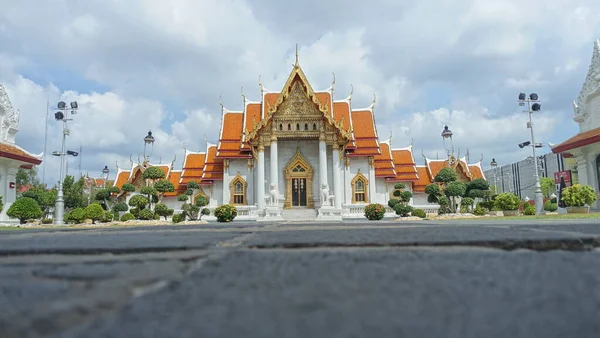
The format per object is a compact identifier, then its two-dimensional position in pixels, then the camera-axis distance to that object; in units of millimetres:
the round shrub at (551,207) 25328
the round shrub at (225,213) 15719
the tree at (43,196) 26656
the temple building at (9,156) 20938
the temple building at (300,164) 19469
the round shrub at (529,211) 20453
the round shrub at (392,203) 19094
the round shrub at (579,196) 15812
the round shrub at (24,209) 15922
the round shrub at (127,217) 18375
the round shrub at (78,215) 17294
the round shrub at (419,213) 18523
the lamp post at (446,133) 24922
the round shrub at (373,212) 15750
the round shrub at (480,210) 19781
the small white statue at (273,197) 18406
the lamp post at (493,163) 37988
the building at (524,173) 69750
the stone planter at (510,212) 18234
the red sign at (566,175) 24462
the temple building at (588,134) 20384
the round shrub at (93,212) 17375
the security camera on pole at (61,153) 17203
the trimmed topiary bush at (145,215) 17875
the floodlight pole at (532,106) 20000
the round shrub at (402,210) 18328
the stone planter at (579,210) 16081
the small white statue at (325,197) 18438
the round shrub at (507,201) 17859
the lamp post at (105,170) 38062
